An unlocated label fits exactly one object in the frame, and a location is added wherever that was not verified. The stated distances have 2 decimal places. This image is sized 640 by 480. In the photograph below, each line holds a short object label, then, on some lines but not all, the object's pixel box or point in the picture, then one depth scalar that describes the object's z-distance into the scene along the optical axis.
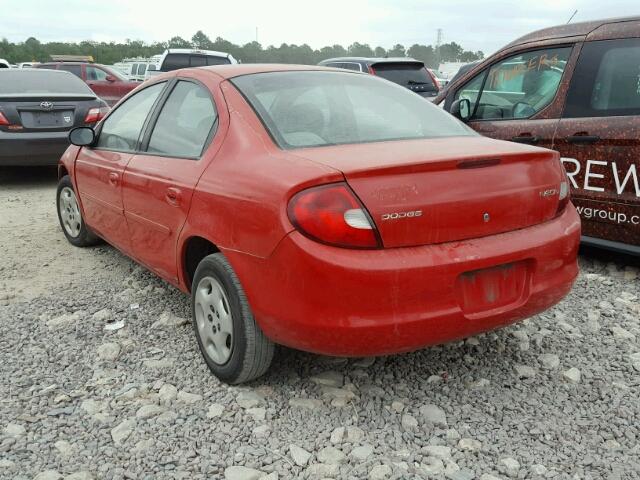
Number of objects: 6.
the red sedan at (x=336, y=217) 2.34
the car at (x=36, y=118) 7.28
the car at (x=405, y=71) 11.91
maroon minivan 4.08
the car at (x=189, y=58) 15.20
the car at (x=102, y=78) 16.95
